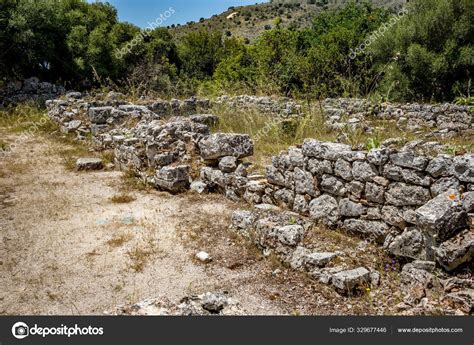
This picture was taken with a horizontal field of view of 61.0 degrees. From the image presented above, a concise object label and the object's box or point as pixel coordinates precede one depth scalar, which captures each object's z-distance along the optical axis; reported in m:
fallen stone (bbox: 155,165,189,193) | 7.71
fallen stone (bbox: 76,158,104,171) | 9.42
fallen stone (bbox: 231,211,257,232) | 5.63
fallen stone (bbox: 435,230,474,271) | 3.93
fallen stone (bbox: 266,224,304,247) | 4.89
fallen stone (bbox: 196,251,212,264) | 5.10
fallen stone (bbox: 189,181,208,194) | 7.66
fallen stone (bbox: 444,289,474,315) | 3.57
